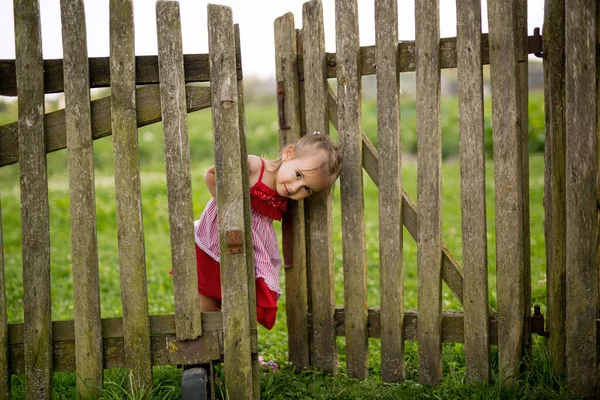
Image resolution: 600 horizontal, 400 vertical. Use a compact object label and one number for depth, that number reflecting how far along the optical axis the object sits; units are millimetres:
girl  3578
